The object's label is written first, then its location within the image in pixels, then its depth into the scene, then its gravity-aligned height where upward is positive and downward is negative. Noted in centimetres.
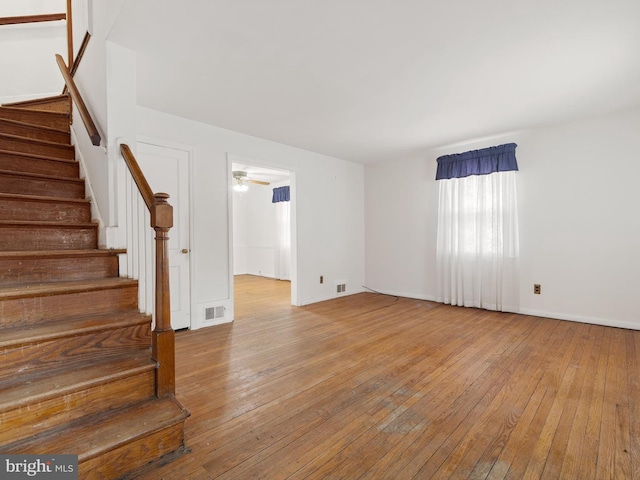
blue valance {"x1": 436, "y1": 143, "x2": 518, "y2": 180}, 409 +108
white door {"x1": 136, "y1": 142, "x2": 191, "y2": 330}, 334 +29
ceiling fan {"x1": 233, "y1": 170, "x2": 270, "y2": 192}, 643 +137
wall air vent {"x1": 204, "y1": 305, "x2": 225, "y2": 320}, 366 -89
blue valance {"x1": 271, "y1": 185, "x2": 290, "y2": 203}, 728 +110
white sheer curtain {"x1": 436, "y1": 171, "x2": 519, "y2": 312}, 415 -7
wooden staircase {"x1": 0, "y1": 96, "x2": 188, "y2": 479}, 132 -58
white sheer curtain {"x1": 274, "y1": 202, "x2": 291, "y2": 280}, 744 -2
